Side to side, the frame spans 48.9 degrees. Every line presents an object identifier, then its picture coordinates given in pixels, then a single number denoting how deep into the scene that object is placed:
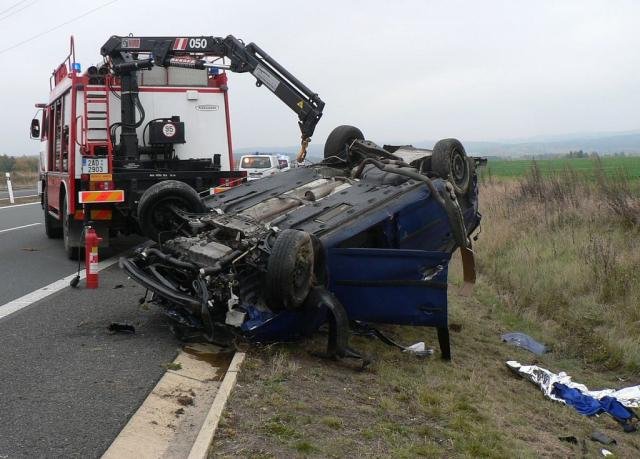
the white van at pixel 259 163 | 24.59
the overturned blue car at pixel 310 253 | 5.42
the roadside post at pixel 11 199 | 22.85
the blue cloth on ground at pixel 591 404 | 5.86
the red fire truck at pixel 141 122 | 9.70
